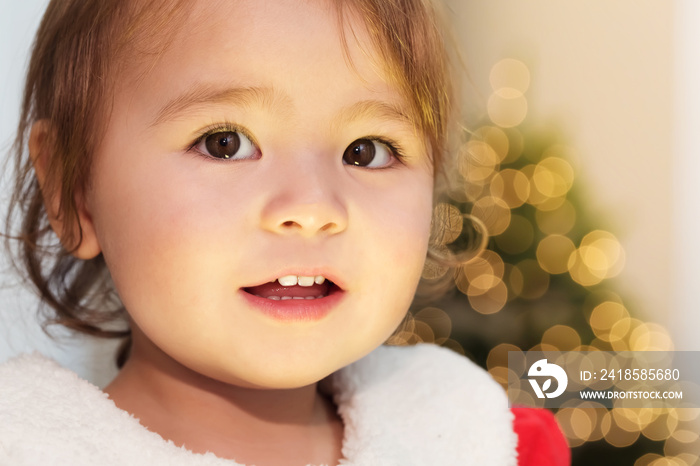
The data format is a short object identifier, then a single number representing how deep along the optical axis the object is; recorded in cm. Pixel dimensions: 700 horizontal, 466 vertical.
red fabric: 39
